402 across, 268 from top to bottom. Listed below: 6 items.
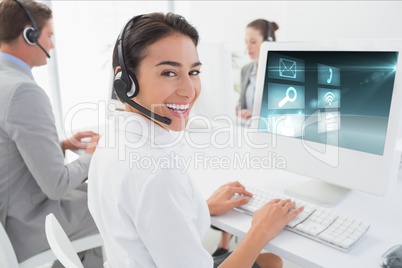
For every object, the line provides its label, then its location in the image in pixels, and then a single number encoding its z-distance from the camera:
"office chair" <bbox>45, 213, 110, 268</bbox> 0.66
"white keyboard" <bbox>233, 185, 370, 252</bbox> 0.87
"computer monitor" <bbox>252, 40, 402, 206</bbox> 0.94
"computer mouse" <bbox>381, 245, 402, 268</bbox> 0.77
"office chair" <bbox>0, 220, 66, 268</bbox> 1.10
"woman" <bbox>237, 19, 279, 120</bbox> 3.07
